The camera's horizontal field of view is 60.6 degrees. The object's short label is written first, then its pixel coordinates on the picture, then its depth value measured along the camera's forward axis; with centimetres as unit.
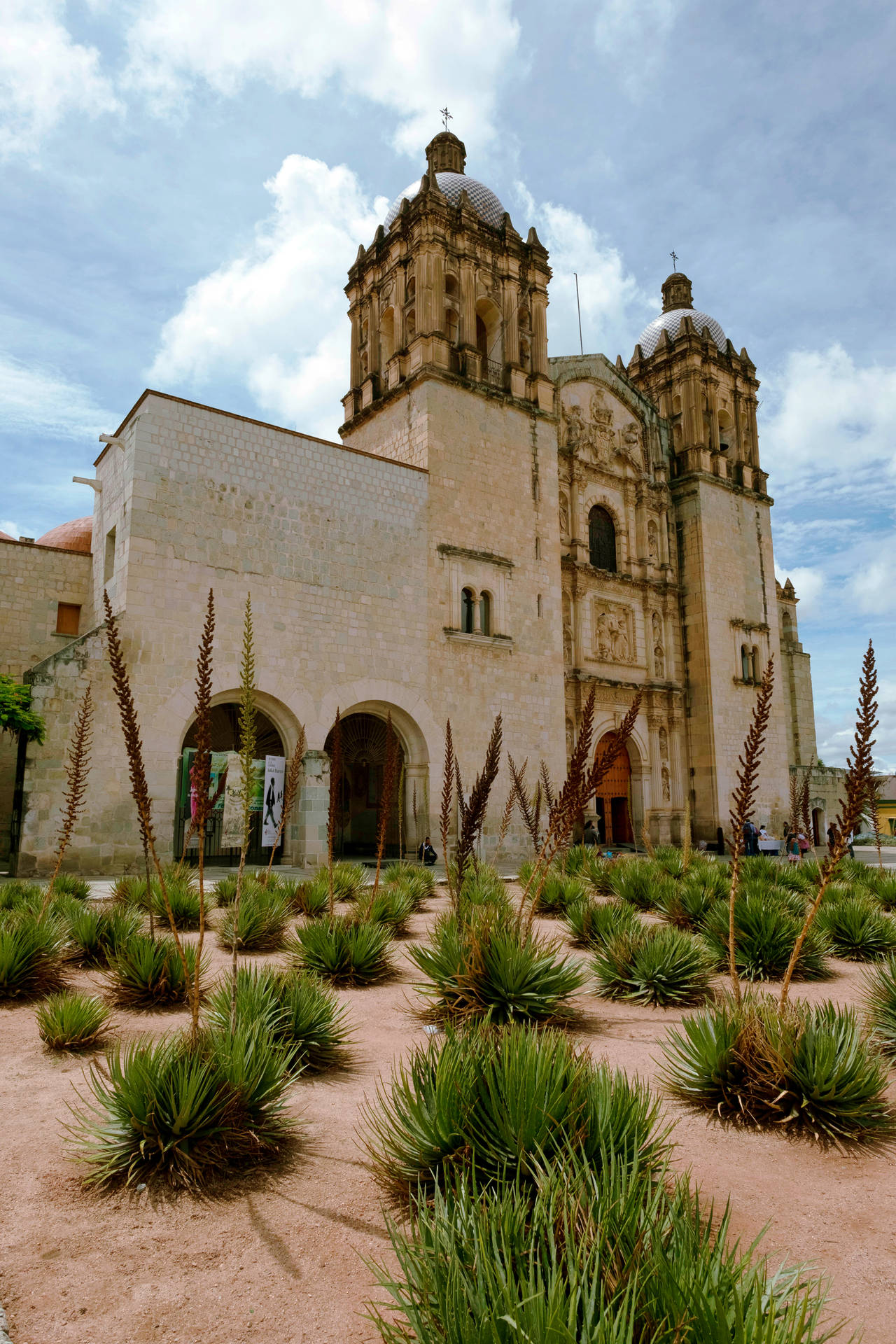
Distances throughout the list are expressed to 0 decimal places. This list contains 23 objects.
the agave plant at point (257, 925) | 738
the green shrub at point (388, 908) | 783
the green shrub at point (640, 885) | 973
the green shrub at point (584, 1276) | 167
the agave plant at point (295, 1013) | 427
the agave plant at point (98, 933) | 661
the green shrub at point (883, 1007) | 477
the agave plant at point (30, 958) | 563
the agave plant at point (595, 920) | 737
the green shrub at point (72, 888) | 916
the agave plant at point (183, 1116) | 312
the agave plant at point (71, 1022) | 454
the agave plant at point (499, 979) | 509
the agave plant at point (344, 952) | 645
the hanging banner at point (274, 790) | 1460
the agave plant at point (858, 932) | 789
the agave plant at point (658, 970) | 600
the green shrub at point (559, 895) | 964
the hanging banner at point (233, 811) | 1176
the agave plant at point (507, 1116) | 280
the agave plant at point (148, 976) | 548
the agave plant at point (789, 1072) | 366
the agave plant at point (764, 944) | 677
